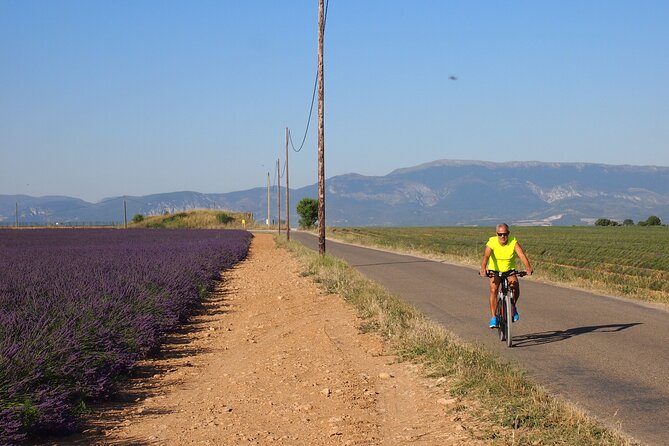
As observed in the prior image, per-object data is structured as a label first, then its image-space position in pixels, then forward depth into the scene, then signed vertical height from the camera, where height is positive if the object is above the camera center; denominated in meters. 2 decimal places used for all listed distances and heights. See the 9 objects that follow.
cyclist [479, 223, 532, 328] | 11.27 -0.68
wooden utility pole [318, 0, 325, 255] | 30.23 +2.41
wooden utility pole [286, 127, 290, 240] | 62.83 +0.92
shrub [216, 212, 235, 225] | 120.03 -0.63
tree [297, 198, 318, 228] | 108.00 +0.35
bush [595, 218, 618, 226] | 125.44 -2.19
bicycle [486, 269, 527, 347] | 11.01 -1.31
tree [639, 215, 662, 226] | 116.80 -1.99
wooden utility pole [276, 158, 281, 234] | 79.52 +3.92
